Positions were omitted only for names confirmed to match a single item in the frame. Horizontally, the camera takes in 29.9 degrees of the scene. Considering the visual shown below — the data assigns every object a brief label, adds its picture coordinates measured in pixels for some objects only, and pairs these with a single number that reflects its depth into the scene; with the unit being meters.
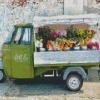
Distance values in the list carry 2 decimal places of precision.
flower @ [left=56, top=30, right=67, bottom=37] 5.58
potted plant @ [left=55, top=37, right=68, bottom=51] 5.45
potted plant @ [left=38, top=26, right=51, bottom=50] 5.55
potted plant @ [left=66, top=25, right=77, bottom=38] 5.57
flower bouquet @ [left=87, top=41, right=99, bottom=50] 5.53
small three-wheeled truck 5.35
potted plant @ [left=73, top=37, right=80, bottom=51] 5.58
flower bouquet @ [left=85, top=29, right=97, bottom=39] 5.62
